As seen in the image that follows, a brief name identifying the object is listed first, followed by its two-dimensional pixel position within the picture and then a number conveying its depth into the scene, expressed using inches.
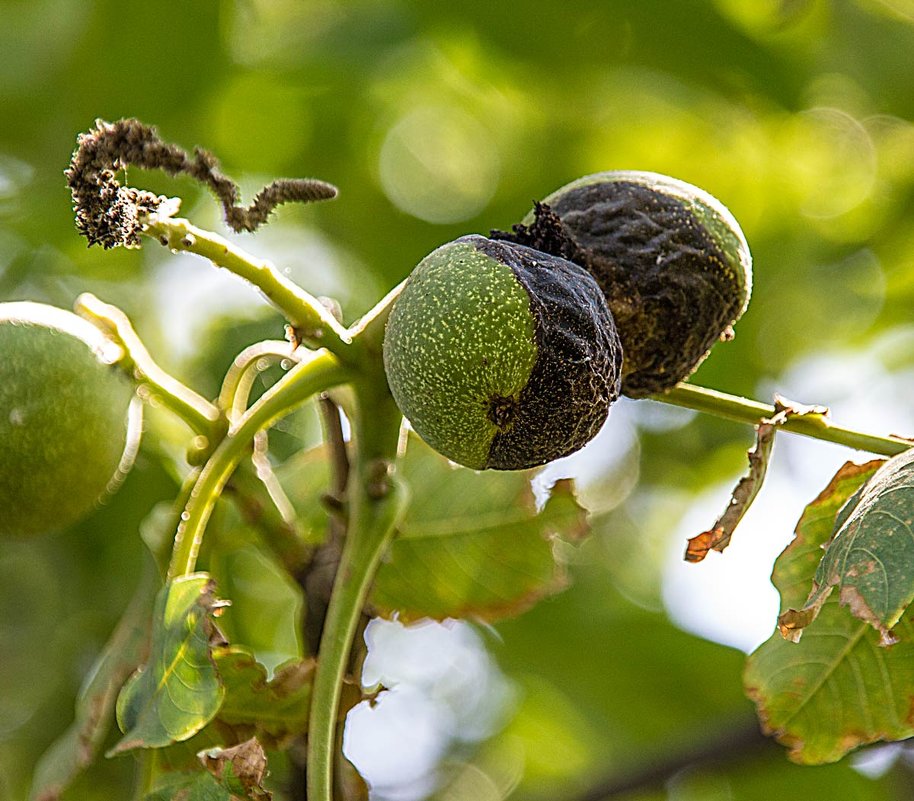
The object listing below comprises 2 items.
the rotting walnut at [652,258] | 40.9
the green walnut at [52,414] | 41.7
